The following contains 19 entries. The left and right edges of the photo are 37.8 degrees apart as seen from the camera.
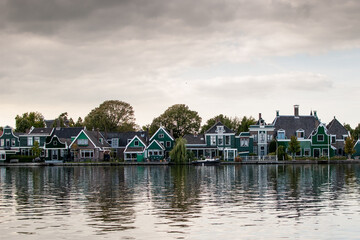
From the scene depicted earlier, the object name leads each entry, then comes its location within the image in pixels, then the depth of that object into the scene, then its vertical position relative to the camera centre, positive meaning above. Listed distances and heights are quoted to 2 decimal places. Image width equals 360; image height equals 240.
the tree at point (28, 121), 128.50 +6.50
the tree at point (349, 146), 91.88 -0.78
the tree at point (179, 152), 89.81 -1.29
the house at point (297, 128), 97.62 +2.71
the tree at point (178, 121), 120.88 +5.51
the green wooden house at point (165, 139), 99.94 +1.09
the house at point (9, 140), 107.50 +1.51
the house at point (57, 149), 99.88 -0.46
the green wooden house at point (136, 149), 98.06 -0.70
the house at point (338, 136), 98.06 +1.06
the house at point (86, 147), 99.25 -0.21
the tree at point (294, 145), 93.19 -0.44
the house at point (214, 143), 98.75 +0.11
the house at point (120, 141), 105.93 +0.92
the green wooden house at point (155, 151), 97.19 -1.12
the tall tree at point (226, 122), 123.43 +5.23
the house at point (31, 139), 106.75 +1.64
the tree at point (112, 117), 123.94 +6.87
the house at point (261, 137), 98.69 +1.14
